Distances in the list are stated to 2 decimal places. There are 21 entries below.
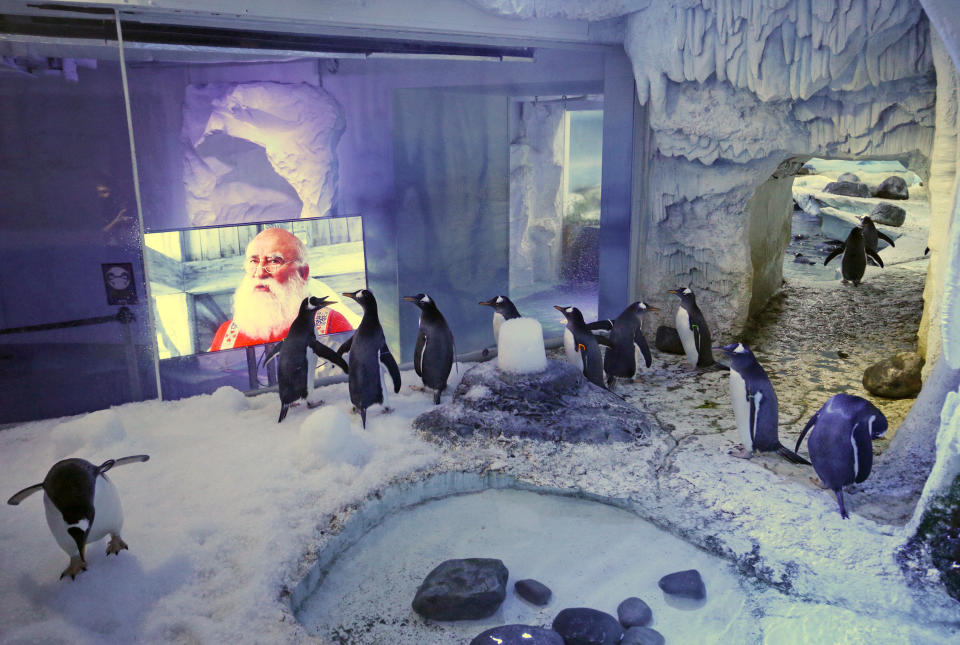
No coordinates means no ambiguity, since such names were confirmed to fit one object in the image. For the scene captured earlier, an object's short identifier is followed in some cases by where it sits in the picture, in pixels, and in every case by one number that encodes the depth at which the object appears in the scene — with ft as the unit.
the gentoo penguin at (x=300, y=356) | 13.93
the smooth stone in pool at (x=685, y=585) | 9.17
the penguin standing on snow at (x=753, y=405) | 12.42
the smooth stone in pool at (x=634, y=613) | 8.73
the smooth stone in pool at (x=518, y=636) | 8.00
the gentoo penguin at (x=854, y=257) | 24.06
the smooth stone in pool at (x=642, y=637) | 8.32
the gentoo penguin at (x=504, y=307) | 16.89
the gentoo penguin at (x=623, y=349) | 16.52
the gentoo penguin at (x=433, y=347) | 14.85
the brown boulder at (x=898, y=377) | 15.23
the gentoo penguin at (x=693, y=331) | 17.38
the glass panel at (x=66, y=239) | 12.64
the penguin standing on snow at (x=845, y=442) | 10.64
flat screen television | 14.07
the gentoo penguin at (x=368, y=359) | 13.64
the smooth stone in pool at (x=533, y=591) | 9.13
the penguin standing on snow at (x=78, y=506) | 8.34
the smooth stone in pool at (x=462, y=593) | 8.84
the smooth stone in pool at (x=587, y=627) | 8.33
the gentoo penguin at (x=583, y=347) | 15.78
